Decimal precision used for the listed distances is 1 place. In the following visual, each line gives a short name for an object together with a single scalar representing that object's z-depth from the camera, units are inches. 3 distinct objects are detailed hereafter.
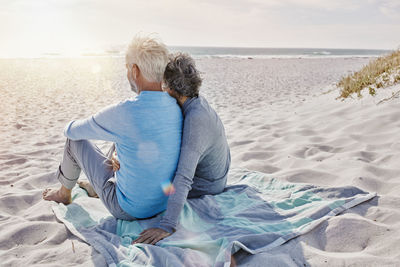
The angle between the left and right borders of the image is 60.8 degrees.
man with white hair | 86.7
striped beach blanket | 85.6
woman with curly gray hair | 91.9
